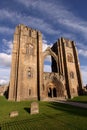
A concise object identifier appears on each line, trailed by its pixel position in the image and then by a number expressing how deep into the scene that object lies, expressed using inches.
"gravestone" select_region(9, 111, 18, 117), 301.4
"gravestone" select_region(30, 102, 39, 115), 330.6
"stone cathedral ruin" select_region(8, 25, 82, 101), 710.2
